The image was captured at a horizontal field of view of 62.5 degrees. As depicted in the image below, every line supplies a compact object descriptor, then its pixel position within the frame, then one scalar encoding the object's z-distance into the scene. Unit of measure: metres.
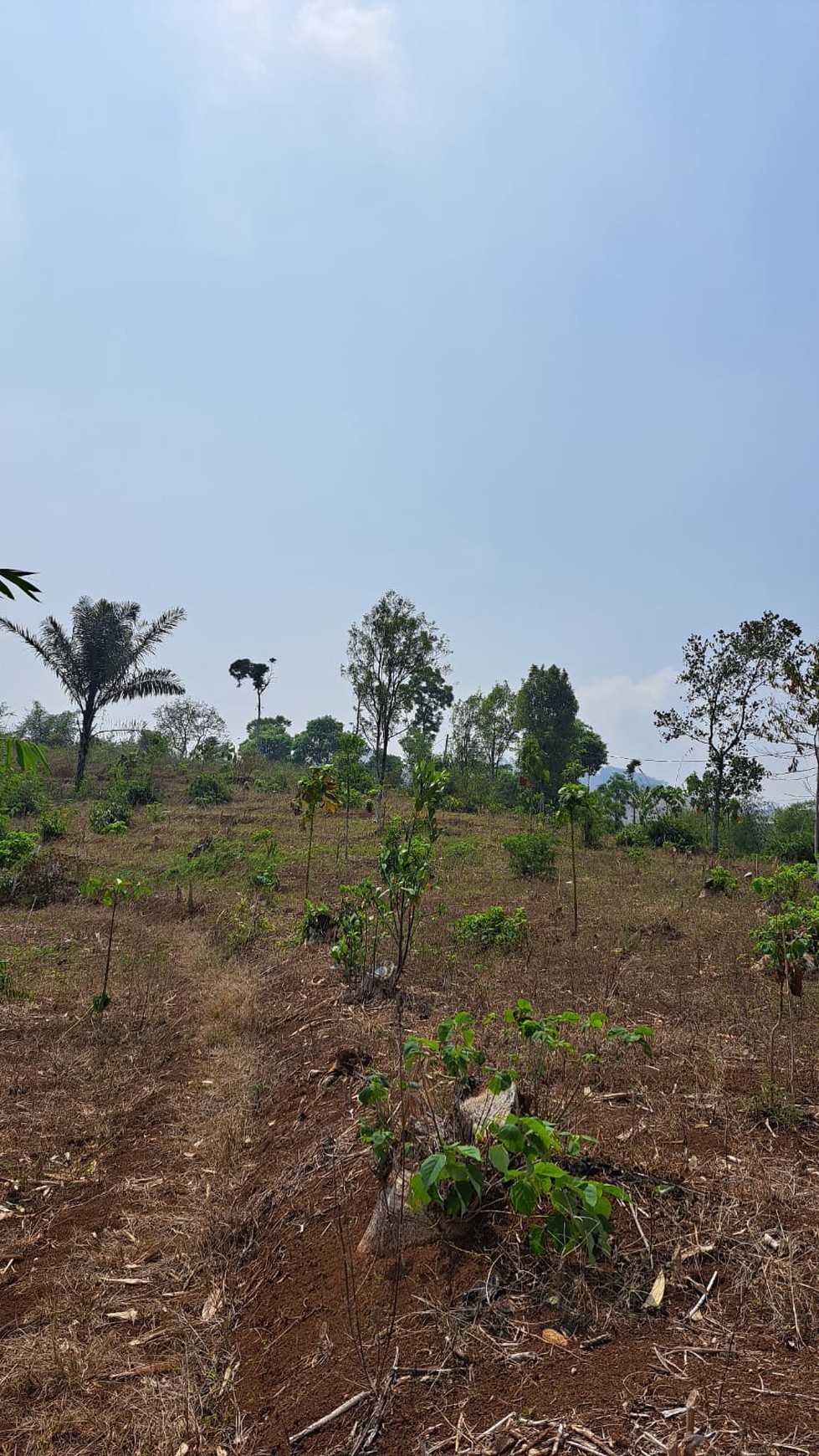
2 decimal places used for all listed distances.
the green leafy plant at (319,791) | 11.11
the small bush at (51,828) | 15.88
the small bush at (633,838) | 18.38
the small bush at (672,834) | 18.81
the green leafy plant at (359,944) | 6.43
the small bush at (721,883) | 11.69
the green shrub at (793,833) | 14.82
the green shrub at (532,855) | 12.87
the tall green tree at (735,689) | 17.39
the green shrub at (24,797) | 17.93
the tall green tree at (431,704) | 51.31
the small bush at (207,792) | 23.86
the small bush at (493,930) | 7.66
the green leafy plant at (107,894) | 5.88
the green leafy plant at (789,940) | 4.04
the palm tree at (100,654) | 22.03
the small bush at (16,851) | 11.25
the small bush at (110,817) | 17.75
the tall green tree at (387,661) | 23.94
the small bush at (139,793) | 22.73
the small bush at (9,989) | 6.41
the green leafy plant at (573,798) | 9.42
